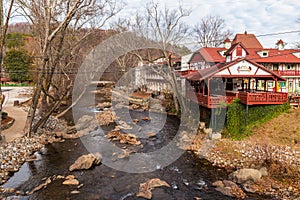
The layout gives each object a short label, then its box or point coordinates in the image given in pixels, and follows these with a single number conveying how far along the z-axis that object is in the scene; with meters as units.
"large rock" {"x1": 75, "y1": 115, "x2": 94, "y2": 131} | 21.41
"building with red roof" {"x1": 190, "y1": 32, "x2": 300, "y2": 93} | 26.94
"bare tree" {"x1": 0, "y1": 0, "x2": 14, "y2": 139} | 14.04
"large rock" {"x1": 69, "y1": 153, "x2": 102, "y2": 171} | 12.77
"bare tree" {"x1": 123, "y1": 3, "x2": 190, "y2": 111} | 24.34
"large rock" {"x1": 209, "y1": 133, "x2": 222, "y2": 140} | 16.36
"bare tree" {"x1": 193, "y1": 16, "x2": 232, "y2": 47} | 42.28
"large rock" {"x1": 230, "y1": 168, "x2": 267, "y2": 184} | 11.37
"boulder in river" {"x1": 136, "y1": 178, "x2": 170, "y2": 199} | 10.37
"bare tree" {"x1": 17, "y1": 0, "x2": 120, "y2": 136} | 15.54
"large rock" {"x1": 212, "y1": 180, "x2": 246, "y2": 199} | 10.45
